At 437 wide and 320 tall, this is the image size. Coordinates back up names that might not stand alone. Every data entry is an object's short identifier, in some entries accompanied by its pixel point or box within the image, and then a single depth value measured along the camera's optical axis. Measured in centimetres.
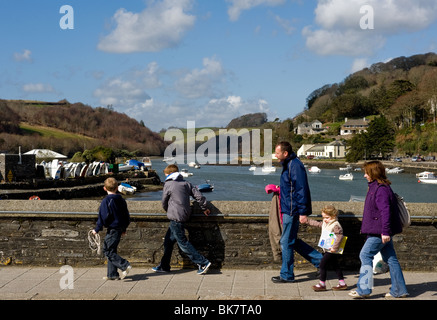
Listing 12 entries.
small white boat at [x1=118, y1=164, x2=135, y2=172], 6918
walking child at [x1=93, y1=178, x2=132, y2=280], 734
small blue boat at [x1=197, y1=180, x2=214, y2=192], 5869
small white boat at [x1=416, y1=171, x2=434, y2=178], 7688
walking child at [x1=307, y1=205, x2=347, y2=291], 692
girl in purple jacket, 639
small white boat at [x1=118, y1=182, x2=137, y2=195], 4731
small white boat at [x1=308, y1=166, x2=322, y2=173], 10681
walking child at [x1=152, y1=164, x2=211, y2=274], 759
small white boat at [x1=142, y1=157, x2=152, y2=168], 8429
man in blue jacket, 696
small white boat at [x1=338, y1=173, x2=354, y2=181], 8406
